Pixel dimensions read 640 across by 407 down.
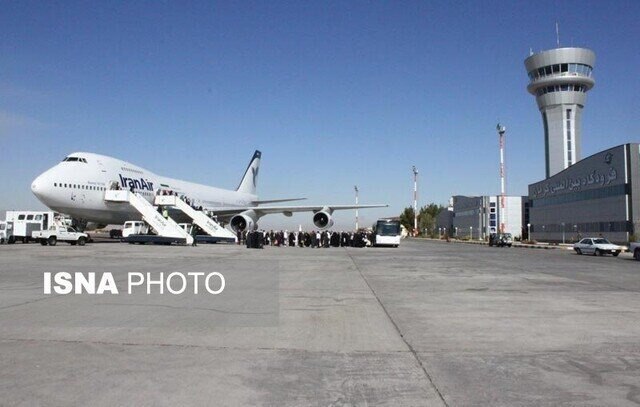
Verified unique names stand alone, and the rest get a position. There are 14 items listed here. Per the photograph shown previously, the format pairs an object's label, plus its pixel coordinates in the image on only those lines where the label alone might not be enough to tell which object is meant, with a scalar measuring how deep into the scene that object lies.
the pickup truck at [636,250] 28.12
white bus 43.31
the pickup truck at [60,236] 34.78
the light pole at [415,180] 77.56
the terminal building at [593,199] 49.19
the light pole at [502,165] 51.94
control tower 83.25
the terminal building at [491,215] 83.38
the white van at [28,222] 36.06
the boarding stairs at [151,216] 35.50
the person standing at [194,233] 38.02
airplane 32.94
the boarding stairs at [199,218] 40.41
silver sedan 33.09
